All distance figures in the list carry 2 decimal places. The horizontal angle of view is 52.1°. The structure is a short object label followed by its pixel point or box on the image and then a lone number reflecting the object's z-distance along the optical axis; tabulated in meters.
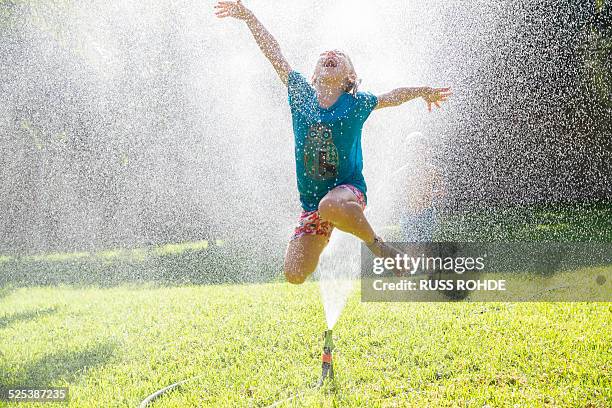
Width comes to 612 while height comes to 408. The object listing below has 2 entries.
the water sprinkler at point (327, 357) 4.55
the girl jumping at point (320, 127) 4.30
